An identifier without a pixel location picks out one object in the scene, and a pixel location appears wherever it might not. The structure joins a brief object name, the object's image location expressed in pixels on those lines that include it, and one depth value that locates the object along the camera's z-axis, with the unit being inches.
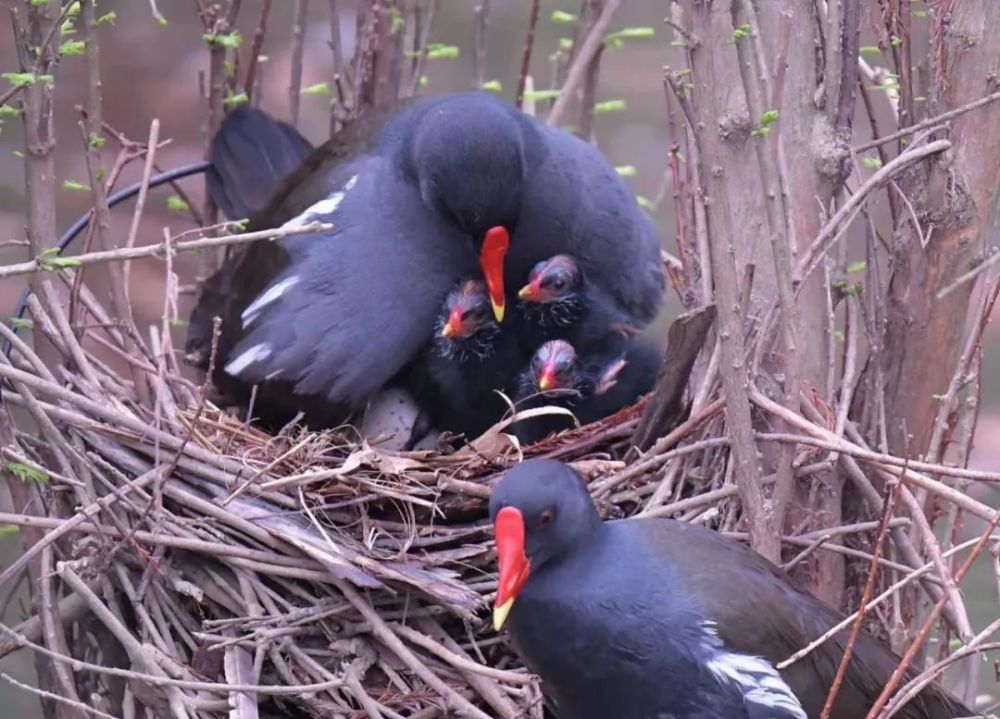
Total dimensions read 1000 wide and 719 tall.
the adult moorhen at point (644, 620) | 183.3
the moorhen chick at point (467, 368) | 247.3
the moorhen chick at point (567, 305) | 247.3
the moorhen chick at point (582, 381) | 250.1
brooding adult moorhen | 243.1
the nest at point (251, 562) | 200.1
